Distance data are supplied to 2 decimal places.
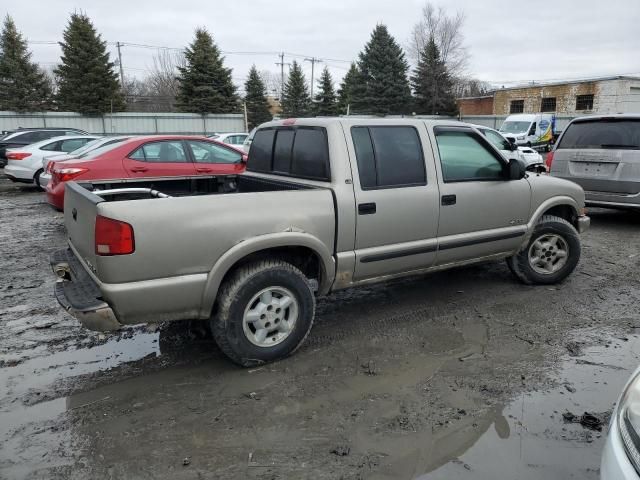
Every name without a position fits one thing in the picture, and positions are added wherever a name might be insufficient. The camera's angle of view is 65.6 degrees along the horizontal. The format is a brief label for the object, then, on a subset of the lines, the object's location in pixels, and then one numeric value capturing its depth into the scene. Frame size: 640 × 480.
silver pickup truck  3.22
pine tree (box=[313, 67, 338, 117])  48.50
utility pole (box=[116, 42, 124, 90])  59.41
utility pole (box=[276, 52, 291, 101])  69.50
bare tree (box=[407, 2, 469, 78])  51.44
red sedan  8.29
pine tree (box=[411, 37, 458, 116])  46.03
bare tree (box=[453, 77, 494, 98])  56.49
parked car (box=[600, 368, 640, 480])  1.77
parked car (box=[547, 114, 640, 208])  7.94
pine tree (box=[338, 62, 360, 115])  45.69
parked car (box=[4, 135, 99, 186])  13.40
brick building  36.56
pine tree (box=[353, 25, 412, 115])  43.44
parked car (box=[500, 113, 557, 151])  27.56
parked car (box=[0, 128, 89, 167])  16.44
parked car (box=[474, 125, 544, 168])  13.65
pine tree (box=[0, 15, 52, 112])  34.53
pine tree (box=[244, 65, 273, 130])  45.88
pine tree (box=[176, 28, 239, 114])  36.56
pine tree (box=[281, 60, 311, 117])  48.66
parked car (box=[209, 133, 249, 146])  18.95
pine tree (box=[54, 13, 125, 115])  33.34
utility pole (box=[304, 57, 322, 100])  71.36
